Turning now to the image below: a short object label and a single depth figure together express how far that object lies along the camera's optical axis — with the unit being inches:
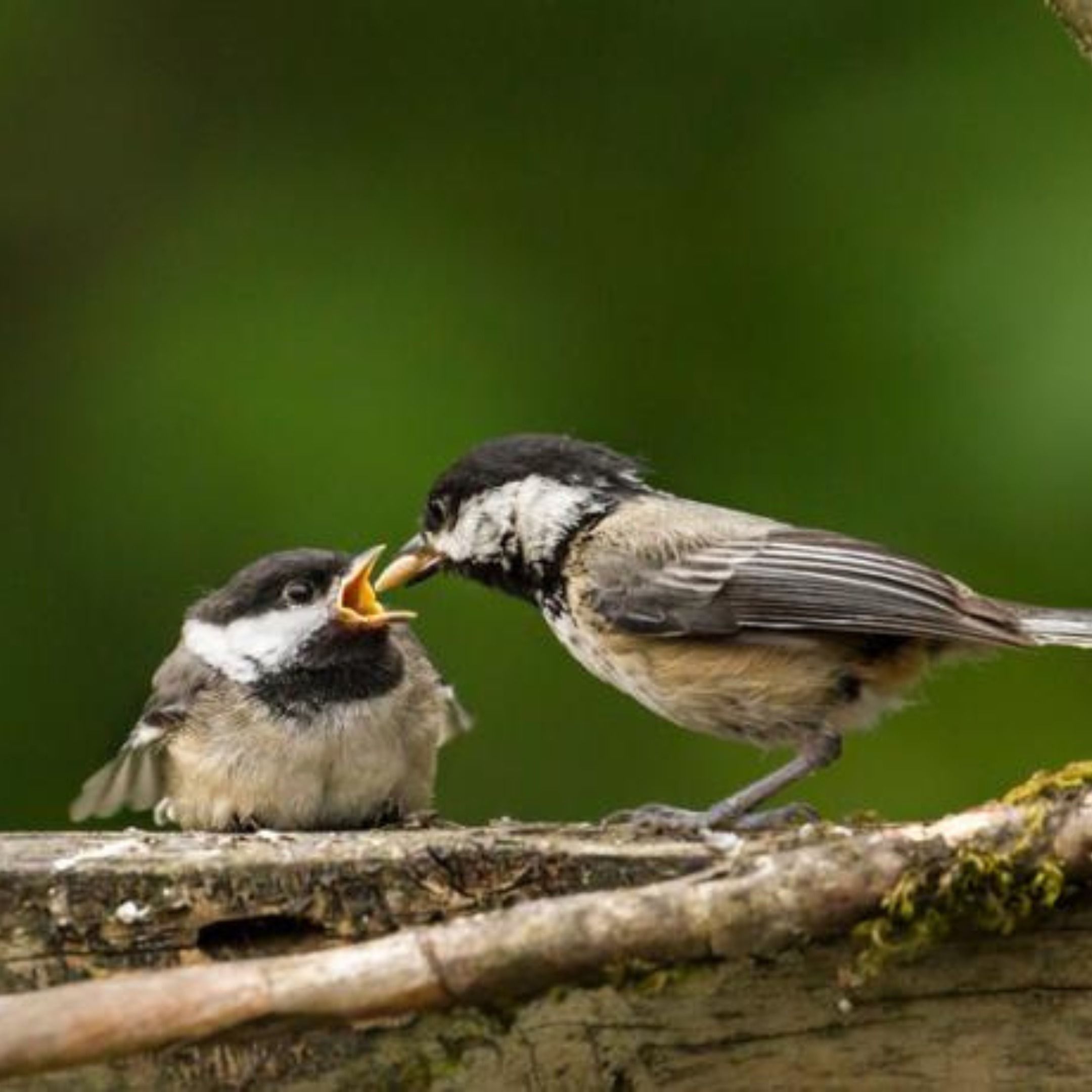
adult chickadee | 249.3
